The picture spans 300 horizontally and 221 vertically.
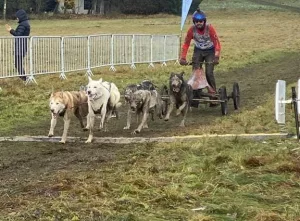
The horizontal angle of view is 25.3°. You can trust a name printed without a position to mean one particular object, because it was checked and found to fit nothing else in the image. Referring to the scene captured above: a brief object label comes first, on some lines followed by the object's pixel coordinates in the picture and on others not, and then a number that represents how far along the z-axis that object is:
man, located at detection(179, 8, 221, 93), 13.39
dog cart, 13.02
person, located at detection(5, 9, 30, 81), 17.56
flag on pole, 22.17
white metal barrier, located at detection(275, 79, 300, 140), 9.74
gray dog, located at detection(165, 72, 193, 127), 12.00
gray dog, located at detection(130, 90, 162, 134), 10.97
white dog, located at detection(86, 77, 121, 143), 10.30
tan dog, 9.95
